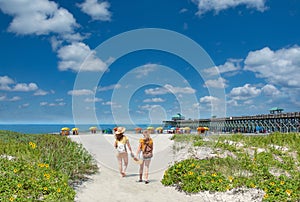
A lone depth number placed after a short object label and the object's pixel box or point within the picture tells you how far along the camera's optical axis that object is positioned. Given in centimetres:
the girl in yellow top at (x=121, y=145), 1039
